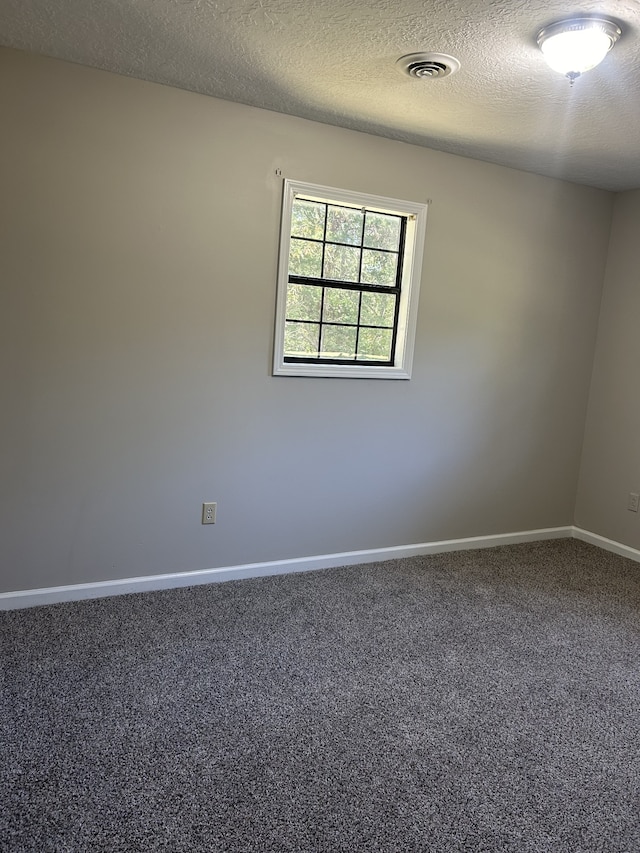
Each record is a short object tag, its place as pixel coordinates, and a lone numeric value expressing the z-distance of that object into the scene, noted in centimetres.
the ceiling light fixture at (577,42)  202
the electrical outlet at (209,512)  326
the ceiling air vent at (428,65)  234
